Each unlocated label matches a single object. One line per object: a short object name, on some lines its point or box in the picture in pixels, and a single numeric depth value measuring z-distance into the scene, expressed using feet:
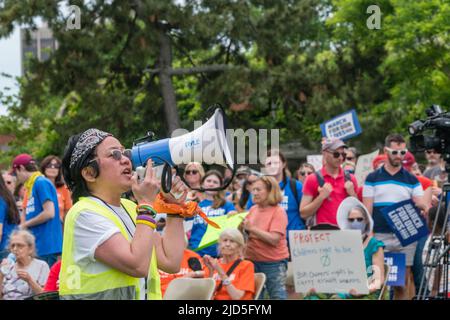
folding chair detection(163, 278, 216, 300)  36.77
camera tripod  25.24
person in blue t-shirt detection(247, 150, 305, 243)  44.30
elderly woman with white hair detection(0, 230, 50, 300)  36.83
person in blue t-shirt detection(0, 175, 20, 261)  37.04
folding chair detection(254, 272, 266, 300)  38.18
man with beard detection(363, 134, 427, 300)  42.24
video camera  27.34
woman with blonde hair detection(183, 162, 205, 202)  39.76
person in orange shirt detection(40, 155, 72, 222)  49.33
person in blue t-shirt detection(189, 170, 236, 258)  42.80
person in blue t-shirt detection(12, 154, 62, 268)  43.14
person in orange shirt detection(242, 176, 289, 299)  40.59
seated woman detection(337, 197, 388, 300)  38.87
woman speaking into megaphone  17.20
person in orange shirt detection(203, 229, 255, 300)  37.41
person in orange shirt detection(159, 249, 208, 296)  37.76
